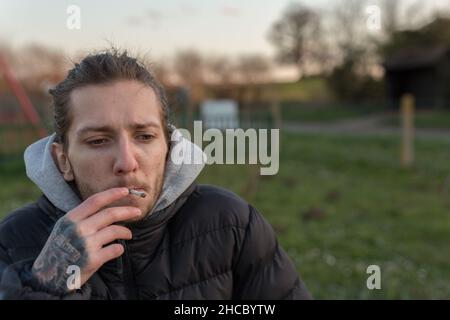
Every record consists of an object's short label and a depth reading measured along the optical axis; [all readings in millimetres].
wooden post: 11062
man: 1230
